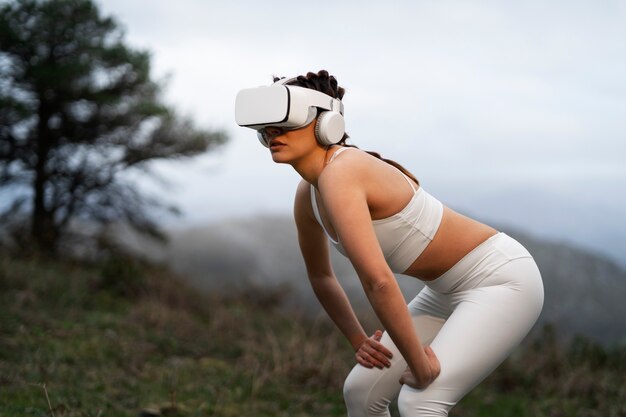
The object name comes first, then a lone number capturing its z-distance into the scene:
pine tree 11.90
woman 2.27
